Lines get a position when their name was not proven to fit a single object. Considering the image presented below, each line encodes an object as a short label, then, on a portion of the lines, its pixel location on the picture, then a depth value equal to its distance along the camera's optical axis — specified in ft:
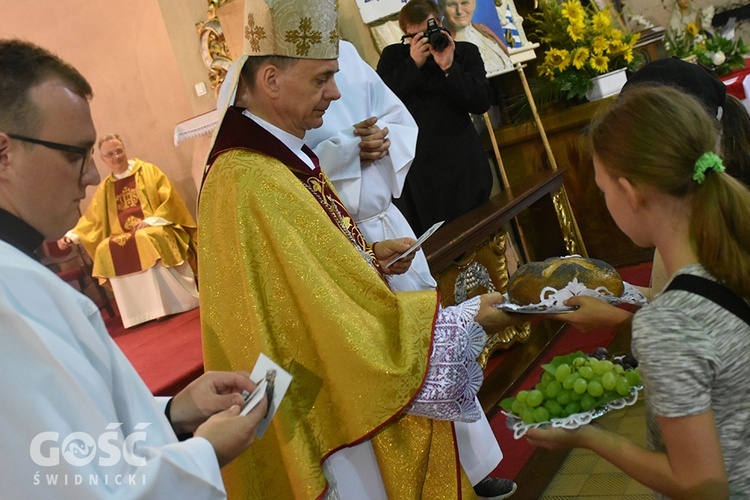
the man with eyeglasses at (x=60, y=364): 3.58
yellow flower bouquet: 19.21
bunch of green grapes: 5.02
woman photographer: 13.87
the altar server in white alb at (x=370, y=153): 8.90
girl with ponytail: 4.34
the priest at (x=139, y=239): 22.70
